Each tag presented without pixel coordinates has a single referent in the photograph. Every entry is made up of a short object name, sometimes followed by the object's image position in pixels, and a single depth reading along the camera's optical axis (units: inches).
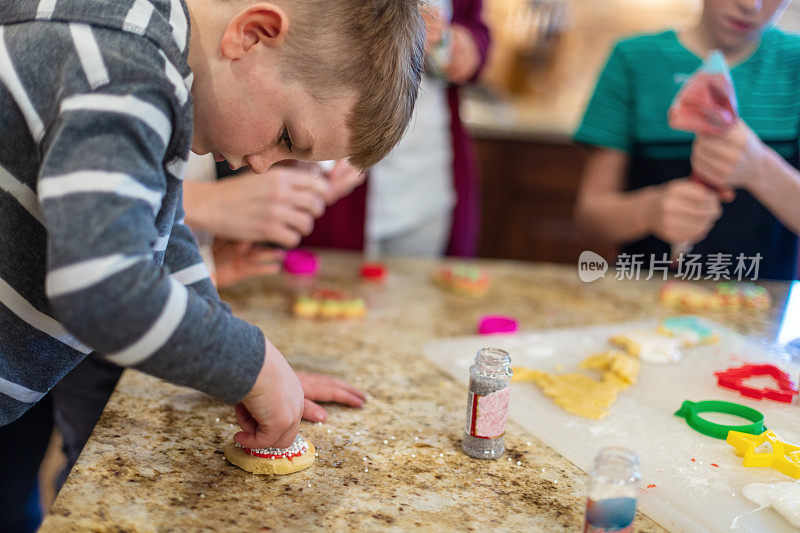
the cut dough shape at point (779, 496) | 26.7
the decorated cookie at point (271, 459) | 27.7
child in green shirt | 41.1
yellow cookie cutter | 30.0
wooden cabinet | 112.8
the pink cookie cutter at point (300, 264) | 55.2
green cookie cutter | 33.1
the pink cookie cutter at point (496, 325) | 45.4
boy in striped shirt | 21.6
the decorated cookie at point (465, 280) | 54.1
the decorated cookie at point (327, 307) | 46.7
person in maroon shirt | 64.7
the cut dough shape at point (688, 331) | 45.2
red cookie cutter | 37.3
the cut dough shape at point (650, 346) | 42.1
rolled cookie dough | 35.2
